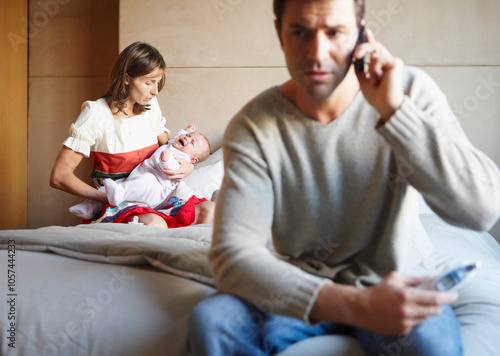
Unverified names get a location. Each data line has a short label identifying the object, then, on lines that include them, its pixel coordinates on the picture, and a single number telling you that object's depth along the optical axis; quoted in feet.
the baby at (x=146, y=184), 7.72
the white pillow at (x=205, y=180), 8.77
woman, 7.97
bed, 3.59
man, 2.89
